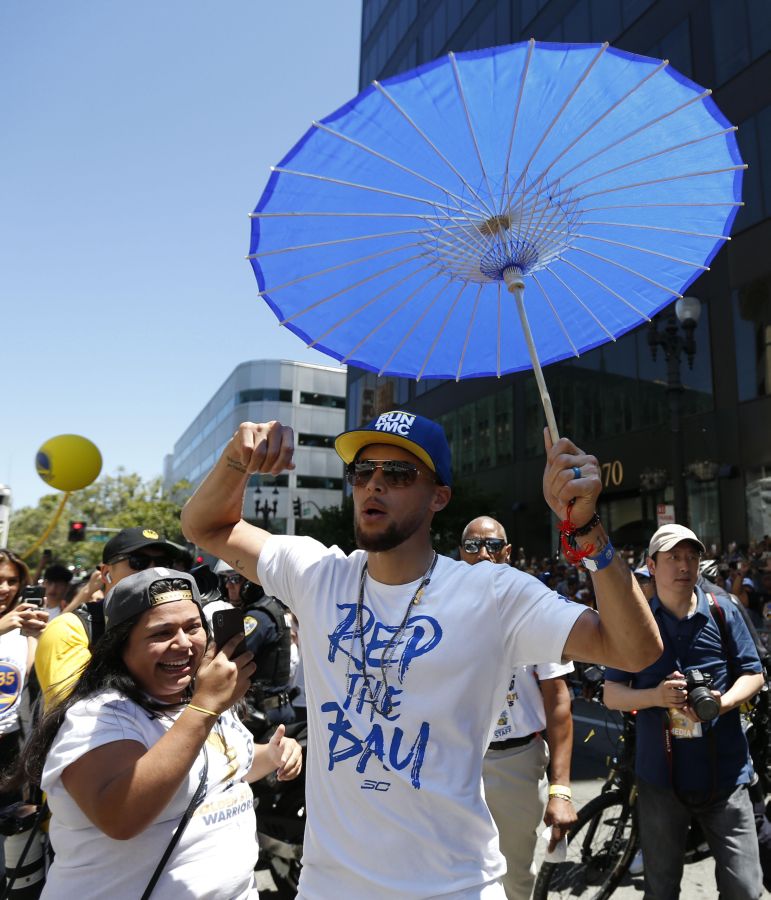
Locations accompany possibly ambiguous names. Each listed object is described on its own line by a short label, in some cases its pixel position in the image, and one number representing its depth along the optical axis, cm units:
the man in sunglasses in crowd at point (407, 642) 176
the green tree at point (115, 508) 5953
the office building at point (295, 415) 5700
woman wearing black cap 189
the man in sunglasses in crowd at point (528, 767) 324
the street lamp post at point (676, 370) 1131
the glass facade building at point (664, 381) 1892
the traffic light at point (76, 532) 2539
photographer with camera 324
